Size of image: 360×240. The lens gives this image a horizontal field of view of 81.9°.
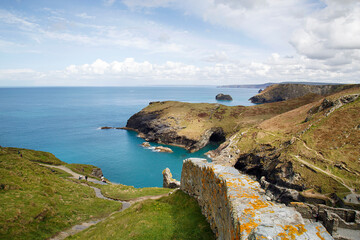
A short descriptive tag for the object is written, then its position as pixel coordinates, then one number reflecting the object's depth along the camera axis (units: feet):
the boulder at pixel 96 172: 196.75
